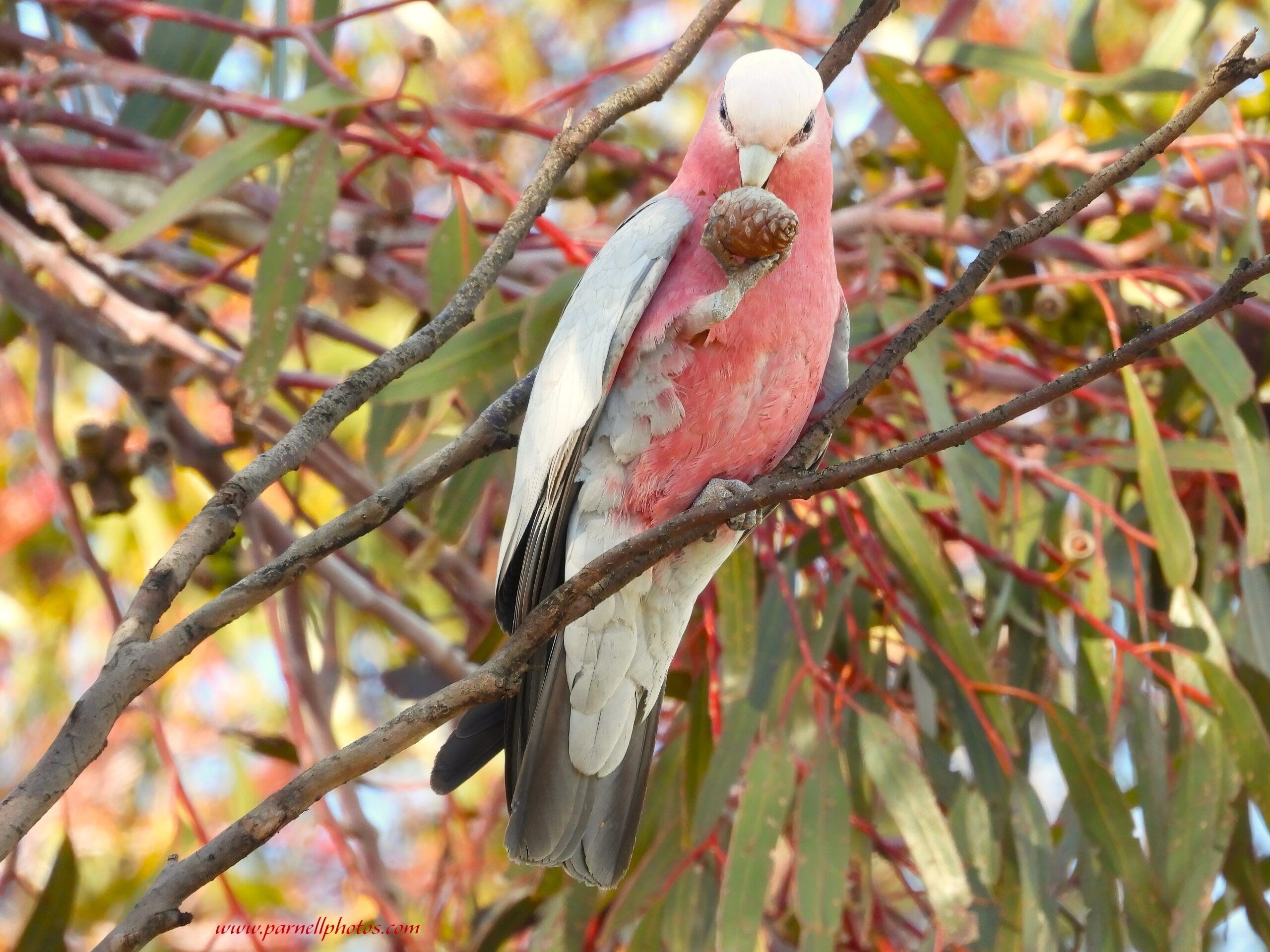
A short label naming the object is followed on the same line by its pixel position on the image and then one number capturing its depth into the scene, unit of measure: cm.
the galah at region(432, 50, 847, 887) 551
